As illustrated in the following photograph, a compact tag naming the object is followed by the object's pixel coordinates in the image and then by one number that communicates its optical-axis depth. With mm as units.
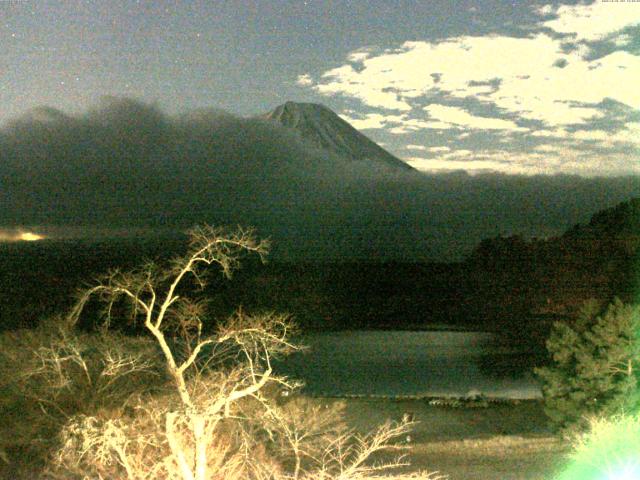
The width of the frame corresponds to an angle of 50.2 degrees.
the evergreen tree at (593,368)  17828
